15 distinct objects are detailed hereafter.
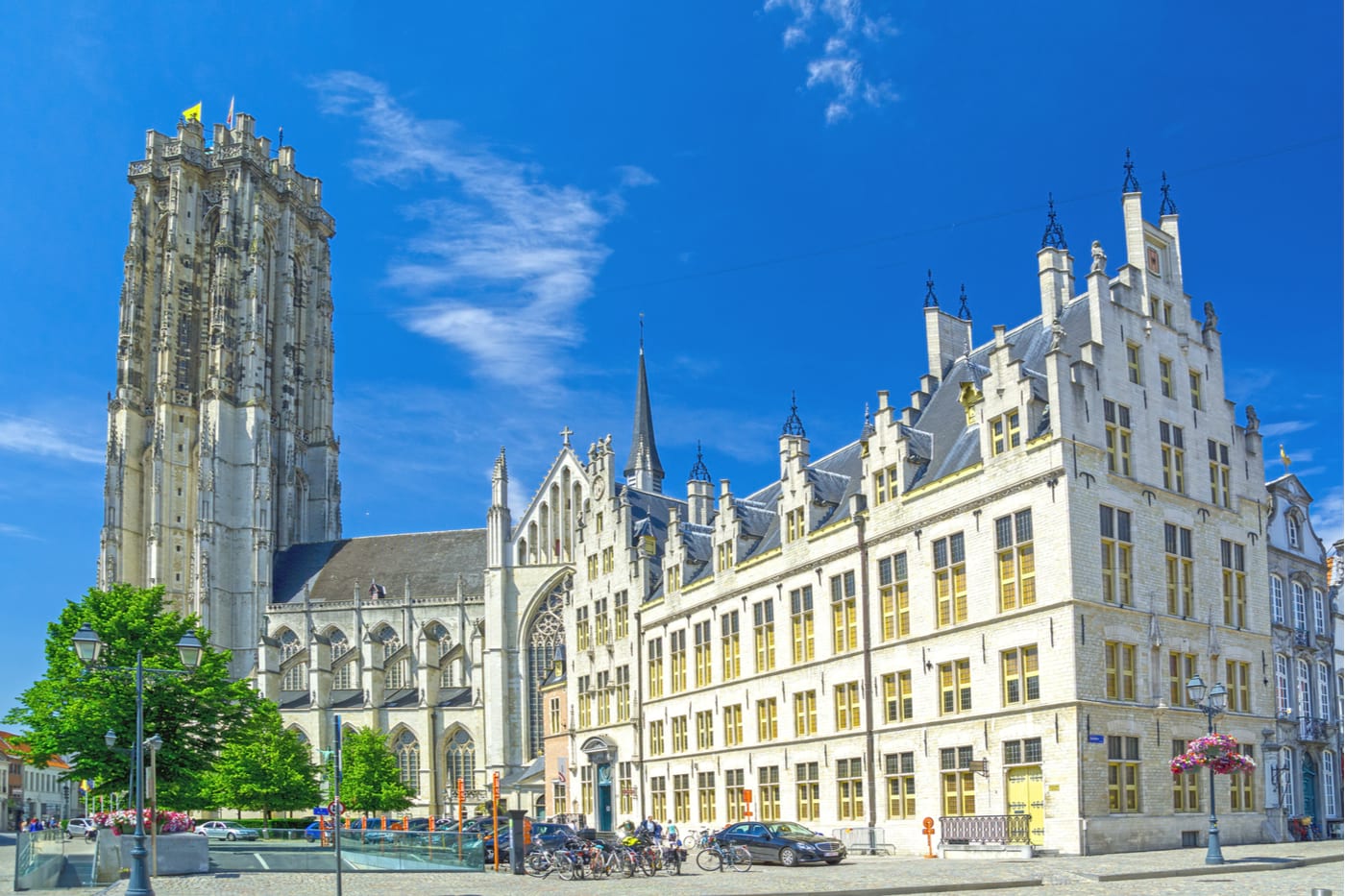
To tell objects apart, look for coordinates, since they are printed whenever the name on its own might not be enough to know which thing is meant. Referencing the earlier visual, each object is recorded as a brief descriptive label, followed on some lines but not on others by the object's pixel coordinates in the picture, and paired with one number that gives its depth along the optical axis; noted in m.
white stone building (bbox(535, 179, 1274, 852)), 35.12
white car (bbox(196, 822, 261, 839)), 60.31
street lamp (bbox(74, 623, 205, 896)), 22.89
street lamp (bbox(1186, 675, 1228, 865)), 29.22
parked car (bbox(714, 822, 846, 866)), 35.19
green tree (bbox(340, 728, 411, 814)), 82.50
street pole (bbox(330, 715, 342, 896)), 20.47
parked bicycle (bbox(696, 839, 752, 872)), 34.22
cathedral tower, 104.25
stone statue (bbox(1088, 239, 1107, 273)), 38.06
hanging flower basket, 31.73
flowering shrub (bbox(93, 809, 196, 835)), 41.78
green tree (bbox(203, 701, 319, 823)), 77.62
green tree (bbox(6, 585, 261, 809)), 48.38
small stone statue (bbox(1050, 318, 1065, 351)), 36.28
